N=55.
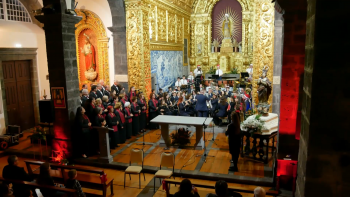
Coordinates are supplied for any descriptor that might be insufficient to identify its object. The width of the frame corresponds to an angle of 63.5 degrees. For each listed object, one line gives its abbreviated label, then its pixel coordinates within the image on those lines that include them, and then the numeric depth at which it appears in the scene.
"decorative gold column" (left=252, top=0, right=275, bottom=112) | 12.62
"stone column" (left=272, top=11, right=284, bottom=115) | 12.21
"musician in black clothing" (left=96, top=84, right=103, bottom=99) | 11.49
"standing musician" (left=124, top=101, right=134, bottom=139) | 10.78
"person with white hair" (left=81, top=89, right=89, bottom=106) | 10.59
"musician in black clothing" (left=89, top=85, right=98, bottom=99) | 11.09
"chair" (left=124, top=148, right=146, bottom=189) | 7.74
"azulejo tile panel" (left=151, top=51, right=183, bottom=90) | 15.09
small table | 8.41
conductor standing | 12.27
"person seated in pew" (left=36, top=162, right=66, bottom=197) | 5.52
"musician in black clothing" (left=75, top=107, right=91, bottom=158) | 8.85
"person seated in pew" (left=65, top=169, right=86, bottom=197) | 5.38
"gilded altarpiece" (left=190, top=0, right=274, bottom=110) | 22.12
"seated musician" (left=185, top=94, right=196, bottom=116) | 12.83
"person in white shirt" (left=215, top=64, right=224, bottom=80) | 20.88
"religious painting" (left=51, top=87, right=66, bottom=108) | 8.66
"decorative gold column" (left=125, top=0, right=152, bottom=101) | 12.38
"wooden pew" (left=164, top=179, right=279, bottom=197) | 5.32
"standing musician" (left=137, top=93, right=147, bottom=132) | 11.75
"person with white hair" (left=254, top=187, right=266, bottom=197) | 4.45
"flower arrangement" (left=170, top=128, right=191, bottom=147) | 10.38
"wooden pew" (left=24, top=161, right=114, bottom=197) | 6.62
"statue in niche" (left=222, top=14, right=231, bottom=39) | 22.50
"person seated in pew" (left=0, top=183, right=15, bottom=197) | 4.48
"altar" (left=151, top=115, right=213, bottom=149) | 9.60
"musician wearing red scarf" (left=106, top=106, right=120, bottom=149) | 9.73
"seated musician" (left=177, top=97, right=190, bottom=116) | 12.51
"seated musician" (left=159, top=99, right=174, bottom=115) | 12.38
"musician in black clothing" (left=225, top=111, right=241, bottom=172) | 7.82
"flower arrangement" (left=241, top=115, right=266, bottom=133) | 8.35
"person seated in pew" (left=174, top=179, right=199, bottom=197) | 4.63
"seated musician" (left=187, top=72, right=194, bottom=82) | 19.58
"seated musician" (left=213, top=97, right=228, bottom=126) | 12.38
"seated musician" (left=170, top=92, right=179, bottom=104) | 13.18
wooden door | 12.11
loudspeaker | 8.74
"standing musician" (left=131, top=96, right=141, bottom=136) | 11.21
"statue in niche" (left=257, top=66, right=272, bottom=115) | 10.00
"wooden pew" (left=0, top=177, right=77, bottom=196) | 5.28
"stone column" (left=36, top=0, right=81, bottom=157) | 8.40
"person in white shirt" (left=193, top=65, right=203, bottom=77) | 20.97
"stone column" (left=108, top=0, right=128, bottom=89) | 12.79
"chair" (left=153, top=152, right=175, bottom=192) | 7.41
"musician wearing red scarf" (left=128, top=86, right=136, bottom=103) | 12.04
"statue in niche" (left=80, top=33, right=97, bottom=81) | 14.35
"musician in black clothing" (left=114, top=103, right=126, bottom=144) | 10.17
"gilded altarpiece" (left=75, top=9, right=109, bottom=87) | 13.83
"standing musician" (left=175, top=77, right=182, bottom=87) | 17.48
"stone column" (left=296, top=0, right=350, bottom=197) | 2.91
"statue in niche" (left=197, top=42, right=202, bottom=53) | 23.45
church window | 11.42
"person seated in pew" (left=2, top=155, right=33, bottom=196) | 5.80
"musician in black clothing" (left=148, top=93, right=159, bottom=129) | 12.15
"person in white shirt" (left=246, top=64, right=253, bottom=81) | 17.58
